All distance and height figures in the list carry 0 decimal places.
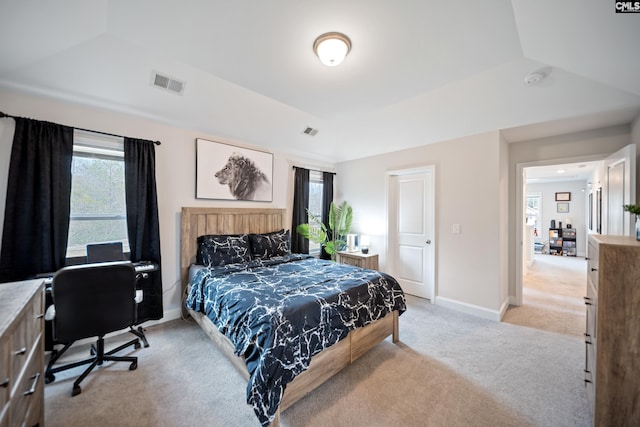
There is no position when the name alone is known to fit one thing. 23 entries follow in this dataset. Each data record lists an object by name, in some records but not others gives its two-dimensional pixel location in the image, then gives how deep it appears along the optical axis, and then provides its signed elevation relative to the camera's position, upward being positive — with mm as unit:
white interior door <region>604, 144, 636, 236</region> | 2297 +258
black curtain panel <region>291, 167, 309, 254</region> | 4336 +83
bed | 1513 -837
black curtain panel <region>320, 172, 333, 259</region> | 4844 +333
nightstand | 4117 -815
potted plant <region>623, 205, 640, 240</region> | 1472 +17
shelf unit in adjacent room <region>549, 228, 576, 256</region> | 7341 -863
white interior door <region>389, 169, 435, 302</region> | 3832 -318
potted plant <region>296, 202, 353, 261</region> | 4347 -308
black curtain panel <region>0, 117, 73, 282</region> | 2152 +103
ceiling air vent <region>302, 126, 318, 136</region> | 3898 +1337
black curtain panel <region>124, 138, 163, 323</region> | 2719 -34
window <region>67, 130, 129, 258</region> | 2539 +209
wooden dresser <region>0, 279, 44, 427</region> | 939 -659
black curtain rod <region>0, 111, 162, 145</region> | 2143 +849
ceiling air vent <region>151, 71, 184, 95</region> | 2430 +1346
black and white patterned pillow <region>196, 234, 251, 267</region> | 2953 -475
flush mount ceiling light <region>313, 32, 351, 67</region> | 1985 +1382
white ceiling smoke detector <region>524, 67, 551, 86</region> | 2266 +1310
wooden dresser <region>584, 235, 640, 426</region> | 1299 -670
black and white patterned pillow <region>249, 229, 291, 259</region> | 3367 -466
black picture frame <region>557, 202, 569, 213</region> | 7622 +200
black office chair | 1764 -720
